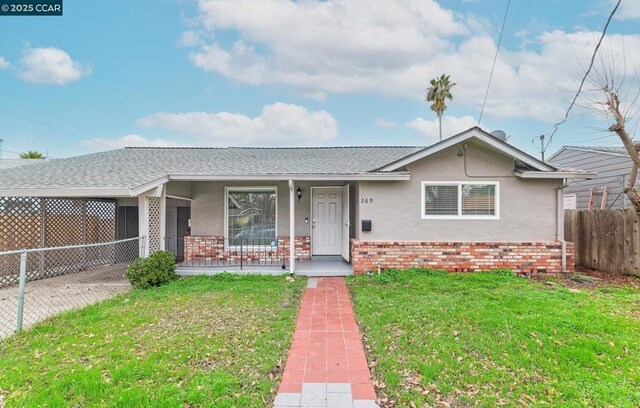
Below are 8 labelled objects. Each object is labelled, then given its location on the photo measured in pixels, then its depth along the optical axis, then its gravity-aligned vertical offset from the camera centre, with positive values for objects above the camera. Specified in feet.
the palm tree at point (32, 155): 81.76 +14.21
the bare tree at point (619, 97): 24.07 +8.41
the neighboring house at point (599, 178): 41.11 +4.25
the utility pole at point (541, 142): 62.55 +13.46
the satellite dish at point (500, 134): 31.63 +7.45
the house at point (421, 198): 26.45 +1.12
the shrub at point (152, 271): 23.67 -4.32
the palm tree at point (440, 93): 79.61 +29.00
